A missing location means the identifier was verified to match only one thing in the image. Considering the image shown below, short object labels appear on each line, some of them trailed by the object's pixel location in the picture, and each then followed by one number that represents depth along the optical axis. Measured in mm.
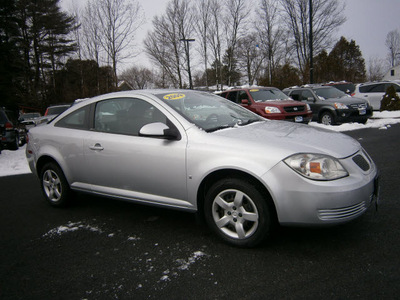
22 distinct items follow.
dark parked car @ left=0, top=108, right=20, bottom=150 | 10219
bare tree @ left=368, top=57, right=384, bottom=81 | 72375
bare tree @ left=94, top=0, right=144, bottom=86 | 23844
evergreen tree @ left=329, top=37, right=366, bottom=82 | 53000
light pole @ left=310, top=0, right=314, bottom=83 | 18886
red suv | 10180
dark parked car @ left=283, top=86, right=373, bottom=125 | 11719
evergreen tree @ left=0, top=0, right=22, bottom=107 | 22116
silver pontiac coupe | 2607
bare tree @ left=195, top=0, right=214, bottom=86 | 30828
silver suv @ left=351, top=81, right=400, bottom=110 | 16438
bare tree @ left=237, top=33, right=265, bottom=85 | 36894
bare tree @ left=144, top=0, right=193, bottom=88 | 29938
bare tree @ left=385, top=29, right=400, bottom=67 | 79688
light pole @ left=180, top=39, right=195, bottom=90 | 26650
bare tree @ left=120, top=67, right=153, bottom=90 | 51372
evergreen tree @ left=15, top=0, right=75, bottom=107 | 28750
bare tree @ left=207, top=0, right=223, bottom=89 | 31083
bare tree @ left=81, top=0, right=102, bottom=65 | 24250
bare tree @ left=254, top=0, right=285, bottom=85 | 37094
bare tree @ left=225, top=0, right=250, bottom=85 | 31766
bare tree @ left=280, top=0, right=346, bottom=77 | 34812
